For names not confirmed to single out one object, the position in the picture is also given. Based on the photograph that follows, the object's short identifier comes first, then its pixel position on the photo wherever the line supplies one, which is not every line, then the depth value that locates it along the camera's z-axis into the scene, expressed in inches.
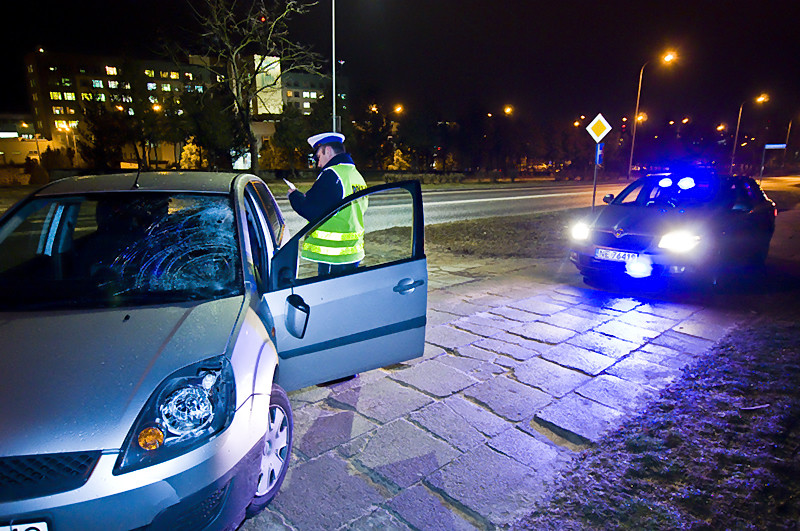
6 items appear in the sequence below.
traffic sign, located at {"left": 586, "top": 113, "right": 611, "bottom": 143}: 417.4
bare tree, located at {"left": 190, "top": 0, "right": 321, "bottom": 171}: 894.4
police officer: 146.1
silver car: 63.0
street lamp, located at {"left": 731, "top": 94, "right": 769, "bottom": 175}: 1366.6
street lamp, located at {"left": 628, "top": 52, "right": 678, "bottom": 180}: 794.2
